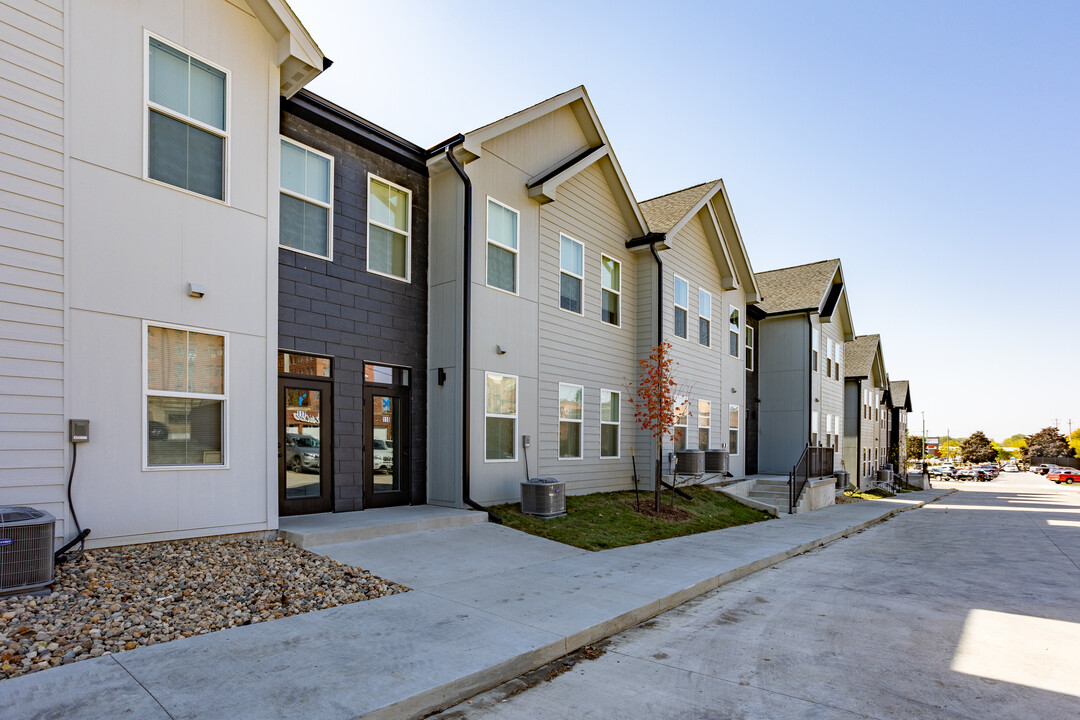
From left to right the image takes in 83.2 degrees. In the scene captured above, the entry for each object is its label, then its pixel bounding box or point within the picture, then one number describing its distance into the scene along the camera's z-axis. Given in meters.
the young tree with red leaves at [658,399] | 12.66
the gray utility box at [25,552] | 5.05
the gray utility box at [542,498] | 10.73
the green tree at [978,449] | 105.52
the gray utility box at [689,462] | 15.75
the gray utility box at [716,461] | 17.12
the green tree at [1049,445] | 98.53
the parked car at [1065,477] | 57.10
